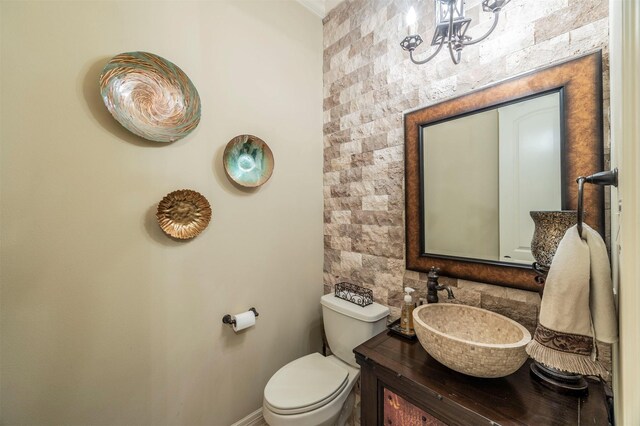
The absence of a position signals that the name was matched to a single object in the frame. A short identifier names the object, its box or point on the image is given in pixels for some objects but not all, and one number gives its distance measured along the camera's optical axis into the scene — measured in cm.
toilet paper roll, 148
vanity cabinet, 77
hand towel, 65
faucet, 124
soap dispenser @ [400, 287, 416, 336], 122
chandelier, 93
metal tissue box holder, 156
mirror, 95
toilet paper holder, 149
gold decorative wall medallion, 128
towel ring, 60
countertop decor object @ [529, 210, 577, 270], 90
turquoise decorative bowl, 151
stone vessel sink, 82
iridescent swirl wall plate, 112
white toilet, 121
